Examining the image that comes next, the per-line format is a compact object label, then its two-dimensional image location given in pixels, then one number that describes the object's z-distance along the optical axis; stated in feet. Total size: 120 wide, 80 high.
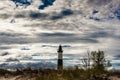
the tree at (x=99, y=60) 91.91
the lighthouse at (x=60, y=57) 133.36
